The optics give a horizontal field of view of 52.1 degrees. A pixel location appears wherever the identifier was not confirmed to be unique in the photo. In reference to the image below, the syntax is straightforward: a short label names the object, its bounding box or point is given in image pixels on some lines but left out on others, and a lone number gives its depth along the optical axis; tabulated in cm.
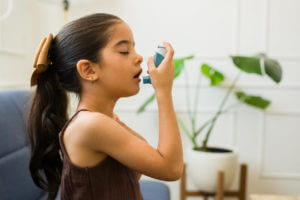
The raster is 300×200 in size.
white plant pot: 197
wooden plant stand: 220
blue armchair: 115
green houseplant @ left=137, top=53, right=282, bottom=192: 179
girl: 77
